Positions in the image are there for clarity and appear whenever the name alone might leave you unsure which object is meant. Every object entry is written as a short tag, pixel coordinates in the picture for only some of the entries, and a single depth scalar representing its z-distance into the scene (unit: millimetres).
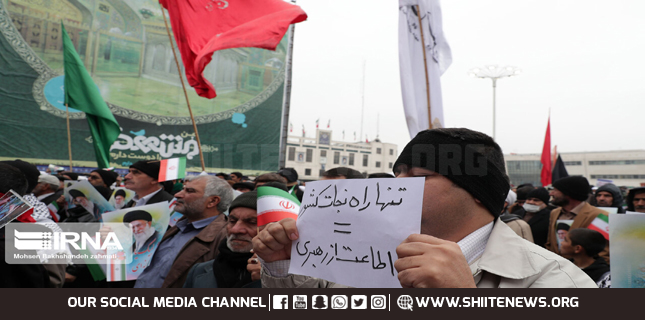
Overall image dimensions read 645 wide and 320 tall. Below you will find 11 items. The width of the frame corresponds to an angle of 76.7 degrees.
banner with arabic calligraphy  18188
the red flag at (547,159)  12820
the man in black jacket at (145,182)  4672
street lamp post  24438
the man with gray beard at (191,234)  2930
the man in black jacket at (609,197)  6207
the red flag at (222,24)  5137
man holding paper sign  997
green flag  6604
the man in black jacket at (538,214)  4938
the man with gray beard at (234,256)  2414
